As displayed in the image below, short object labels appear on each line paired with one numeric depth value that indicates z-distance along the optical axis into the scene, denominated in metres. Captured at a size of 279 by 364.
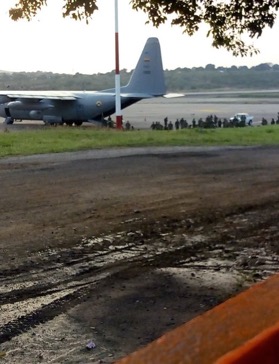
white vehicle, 36.42
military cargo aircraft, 37.22
